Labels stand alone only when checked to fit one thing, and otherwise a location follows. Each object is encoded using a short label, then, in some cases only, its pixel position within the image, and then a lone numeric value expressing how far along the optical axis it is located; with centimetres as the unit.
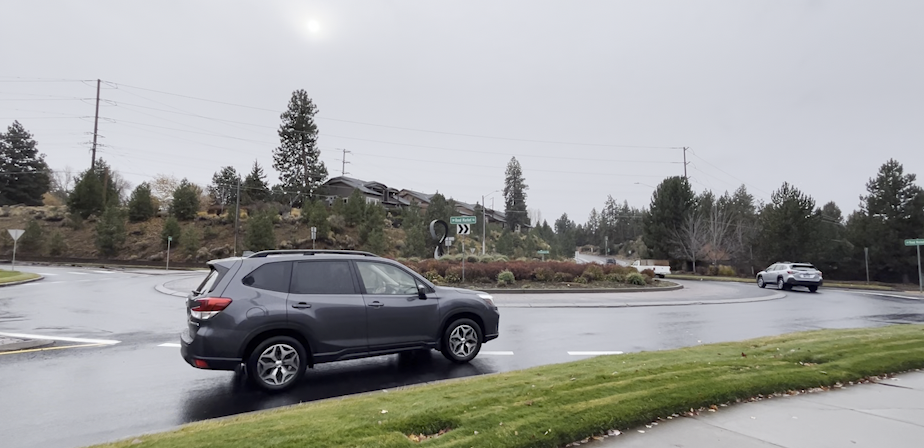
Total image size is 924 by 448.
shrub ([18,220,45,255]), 4366
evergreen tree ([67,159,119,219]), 4778
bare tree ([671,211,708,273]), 4787
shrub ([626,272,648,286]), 2416
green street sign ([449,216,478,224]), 2092
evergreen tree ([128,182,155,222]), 4841
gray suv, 600
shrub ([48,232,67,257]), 4356
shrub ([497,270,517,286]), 2195
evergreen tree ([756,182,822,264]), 4031
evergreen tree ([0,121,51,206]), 5988
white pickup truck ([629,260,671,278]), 4119
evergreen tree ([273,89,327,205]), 5812
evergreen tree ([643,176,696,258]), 4953
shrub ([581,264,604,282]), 2390
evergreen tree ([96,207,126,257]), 4306
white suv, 2678
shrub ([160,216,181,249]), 4384
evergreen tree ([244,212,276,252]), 4244
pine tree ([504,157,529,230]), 10225
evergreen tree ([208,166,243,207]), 5547
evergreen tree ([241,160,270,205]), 5450
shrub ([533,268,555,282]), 2292
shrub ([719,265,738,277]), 4562
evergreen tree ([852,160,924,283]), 3953
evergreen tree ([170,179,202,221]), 4888
